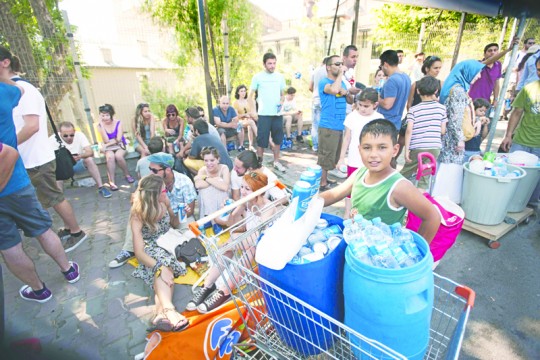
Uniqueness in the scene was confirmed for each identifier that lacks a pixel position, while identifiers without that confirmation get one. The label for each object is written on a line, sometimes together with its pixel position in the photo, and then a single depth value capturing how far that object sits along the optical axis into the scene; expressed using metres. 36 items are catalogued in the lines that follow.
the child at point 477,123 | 4.46
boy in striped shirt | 3.61
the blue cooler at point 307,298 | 1.38
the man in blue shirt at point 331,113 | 4.34
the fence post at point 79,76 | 5.29
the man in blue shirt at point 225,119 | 6.71
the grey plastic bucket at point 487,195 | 3.35
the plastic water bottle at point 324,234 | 1.51
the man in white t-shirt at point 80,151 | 4.99
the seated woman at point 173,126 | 5.99
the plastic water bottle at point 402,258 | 1.28
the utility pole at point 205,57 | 4.81
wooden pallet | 3.47
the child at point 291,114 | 7.86
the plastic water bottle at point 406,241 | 1.32
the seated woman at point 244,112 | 7.25
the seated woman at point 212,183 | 3.85
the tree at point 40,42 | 5.09
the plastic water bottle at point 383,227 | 1.43
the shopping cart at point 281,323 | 1.33
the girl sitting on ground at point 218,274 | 2.68
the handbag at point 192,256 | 3.29
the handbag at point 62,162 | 4.12
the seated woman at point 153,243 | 2.84
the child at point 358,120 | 3.70
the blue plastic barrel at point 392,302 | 1.19
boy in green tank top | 1.71
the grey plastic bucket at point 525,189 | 3.67
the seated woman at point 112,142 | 5.48
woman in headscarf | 3.64
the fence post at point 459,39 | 8.98
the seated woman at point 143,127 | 5.89
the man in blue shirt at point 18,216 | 2.49
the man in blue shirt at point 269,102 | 5.74
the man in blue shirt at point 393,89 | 4.12
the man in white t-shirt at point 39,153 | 2.95
